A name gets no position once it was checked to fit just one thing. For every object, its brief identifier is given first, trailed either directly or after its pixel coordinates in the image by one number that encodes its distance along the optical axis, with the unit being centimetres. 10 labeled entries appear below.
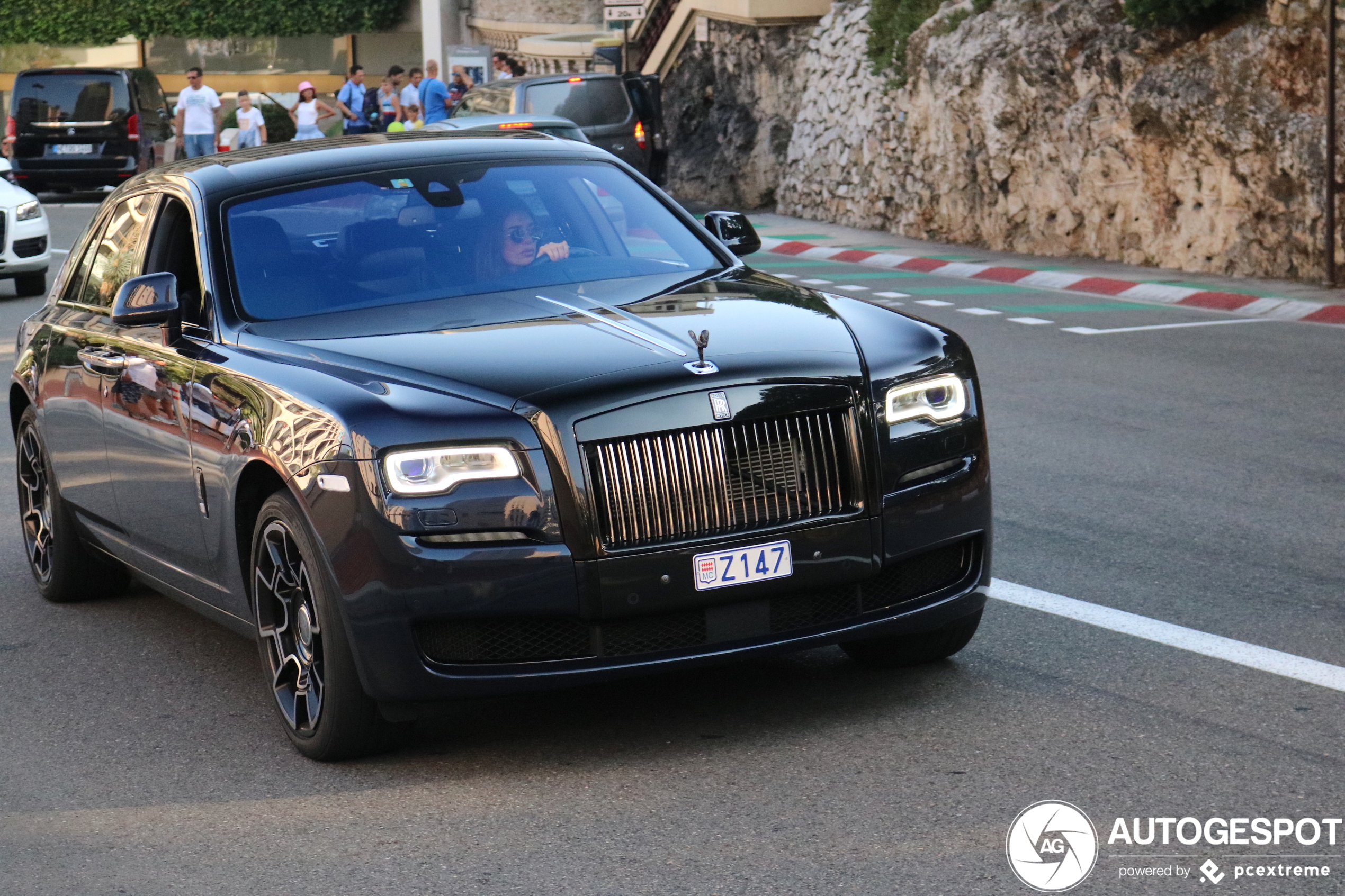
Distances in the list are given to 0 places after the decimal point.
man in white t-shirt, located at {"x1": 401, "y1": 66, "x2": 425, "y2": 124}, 3139
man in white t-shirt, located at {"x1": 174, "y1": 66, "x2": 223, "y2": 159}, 3027
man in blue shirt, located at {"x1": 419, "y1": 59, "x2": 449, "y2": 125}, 3012
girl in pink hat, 3178
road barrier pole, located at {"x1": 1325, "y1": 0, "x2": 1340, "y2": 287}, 1491
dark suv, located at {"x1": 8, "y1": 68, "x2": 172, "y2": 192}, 3009
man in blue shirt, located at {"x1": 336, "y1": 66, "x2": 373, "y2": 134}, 3284
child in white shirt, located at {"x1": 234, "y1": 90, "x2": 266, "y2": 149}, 3206
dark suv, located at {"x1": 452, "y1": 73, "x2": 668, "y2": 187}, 2488
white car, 1797
